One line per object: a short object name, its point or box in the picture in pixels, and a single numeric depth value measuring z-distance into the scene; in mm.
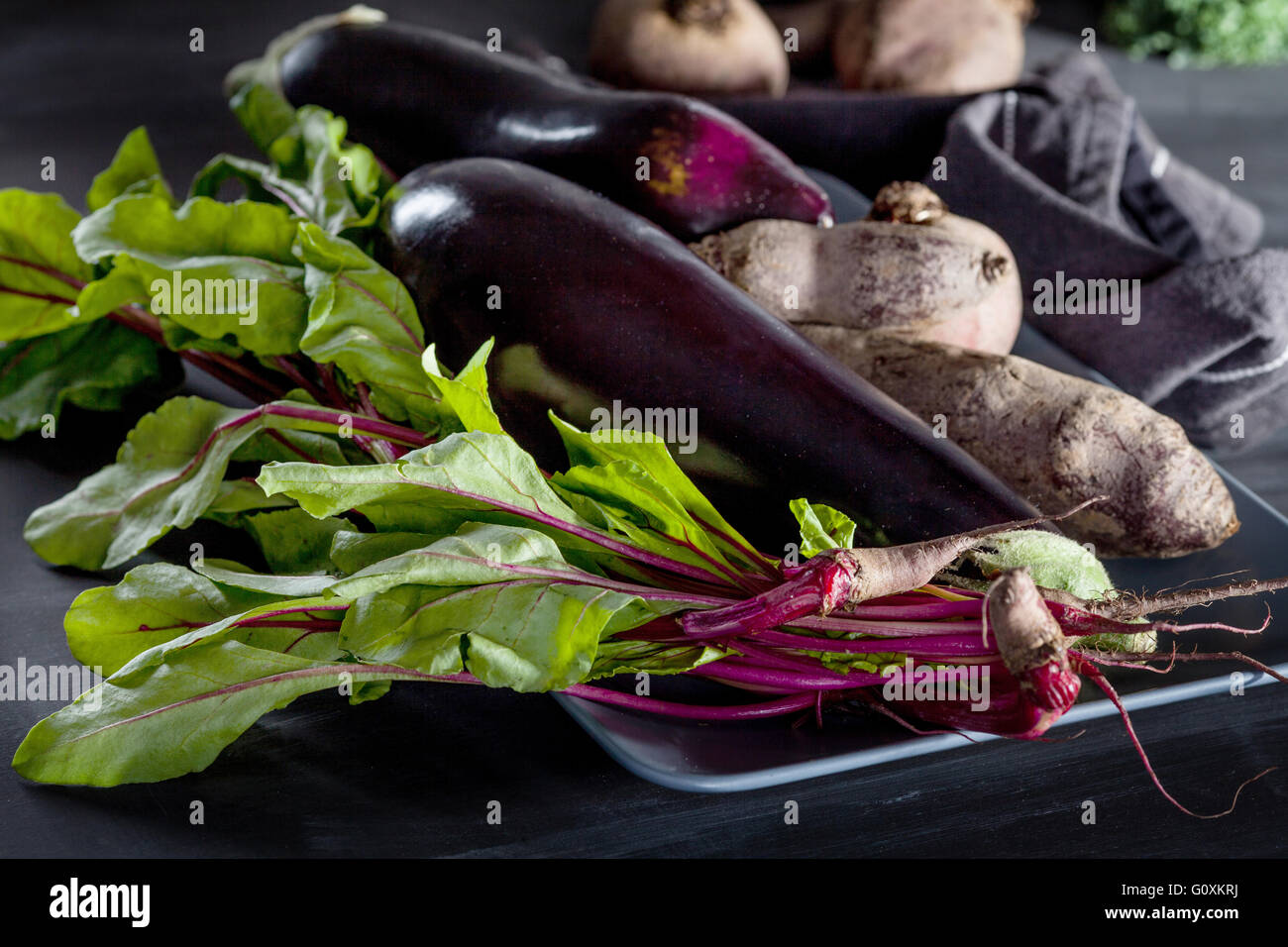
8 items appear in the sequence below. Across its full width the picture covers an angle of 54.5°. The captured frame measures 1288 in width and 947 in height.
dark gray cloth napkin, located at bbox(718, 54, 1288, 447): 905
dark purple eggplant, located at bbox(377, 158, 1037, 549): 659
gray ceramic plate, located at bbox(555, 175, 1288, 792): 536
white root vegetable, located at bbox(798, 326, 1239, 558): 716
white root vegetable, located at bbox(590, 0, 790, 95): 1281
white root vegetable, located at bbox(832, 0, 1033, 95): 1316
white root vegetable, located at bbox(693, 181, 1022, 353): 822
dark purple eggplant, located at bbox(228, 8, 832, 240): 878
